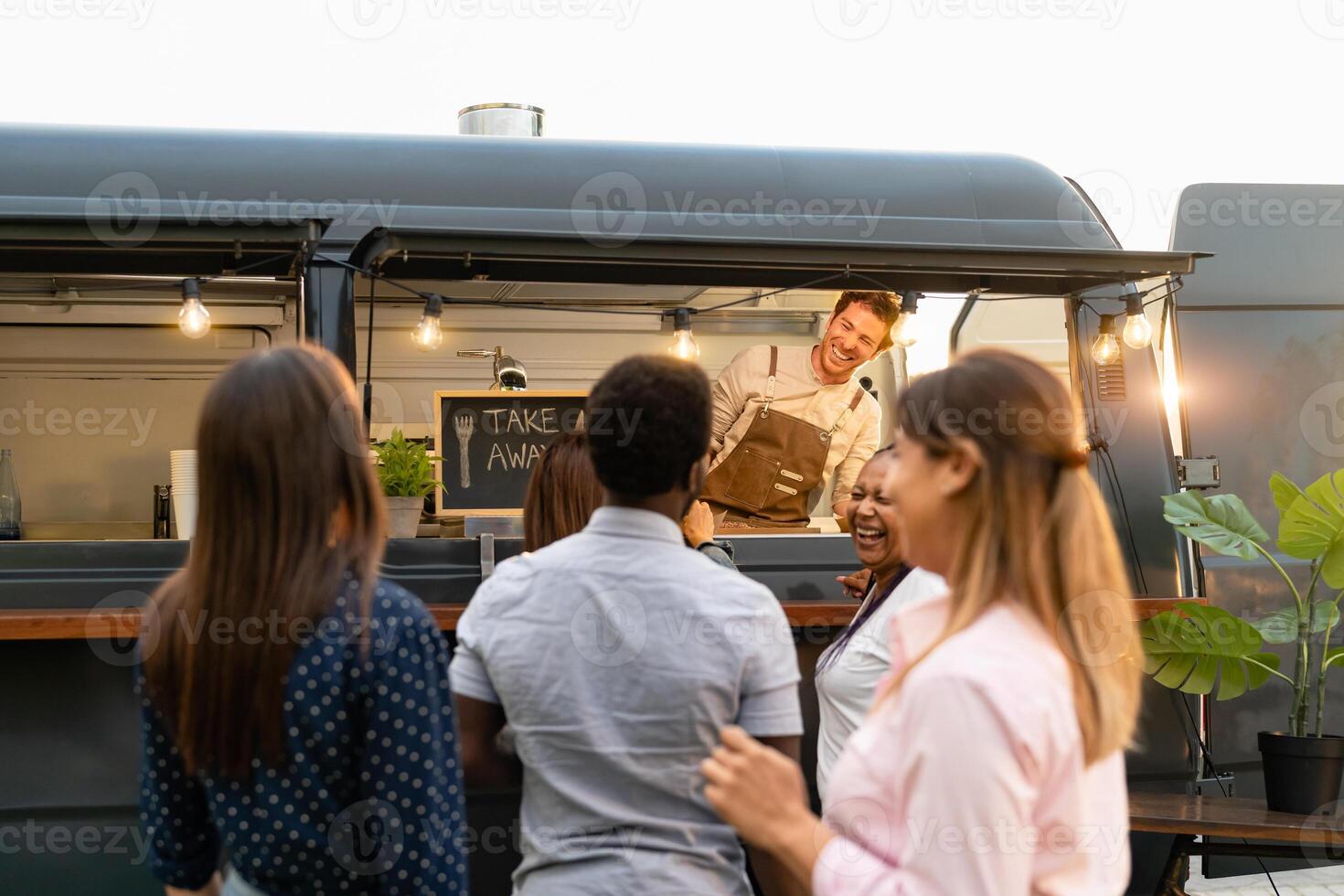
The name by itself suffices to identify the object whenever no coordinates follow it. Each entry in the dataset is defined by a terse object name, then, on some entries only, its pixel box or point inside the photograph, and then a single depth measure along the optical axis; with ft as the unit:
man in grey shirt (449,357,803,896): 6.41
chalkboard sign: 17.60
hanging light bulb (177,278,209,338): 14.35
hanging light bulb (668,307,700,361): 16.65
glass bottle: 24.06
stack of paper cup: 15.84
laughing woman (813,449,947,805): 9.75
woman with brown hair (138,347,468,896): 5.76
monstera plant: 15.52
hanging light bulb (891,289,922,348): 15.88
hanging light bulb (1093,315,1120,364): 16.46
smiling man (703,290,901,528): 19.07
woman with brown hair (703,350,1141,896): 4.28
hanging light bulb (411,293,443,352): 14.85
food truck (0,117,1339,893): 13.71
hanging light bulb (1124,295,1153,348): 16.21
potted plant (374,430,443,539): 15.29
